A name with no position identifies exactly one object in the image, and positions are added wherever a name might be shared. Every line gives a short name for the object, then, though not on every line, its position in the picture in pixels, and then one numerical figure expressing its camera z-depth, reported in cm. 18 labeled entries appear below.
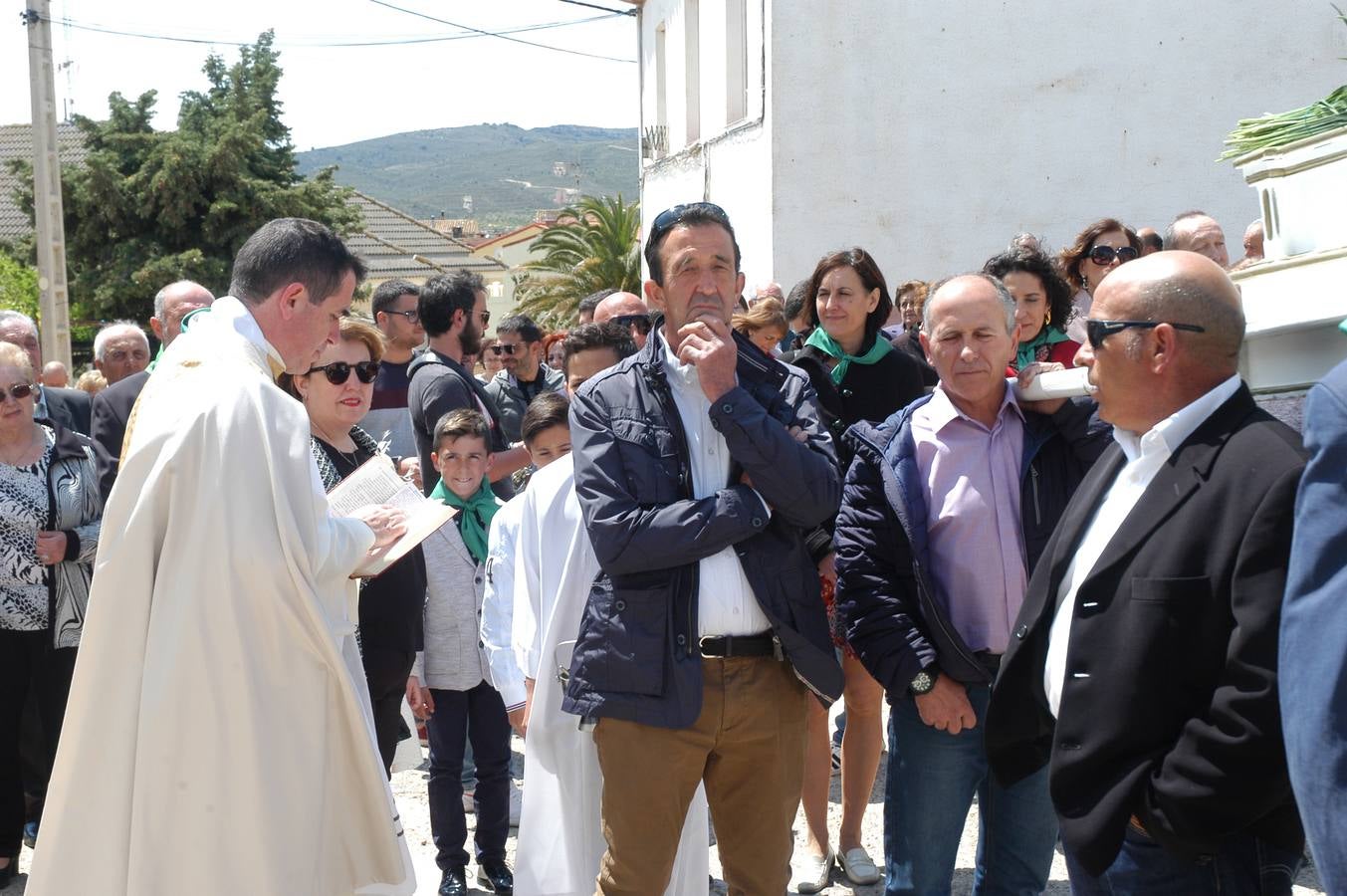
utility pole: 1848
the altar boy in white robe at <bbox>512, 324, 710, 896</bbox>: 407
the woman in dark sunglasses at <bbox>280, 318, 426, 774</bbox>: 474
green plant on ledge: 330
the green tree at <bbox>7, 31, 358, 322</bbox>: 3381
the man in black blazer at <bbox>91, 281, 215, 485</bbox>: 566
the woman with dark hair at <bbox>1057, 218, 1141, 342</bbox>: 645
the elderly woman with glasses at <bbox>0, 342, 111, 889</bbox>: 547
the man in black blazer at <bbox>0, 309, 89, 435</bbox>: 628
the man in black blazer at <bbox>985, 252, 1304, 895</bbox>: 250
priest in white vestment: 323
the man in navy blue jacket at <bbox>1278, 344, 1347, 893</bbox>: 194
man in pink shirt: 380
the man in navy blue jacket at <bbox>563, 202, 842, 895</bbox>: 352
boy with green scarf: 514
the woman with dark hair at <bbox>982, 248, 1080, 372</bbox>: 517
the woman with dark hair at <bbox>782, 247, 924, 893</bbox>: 520
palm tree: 3141
